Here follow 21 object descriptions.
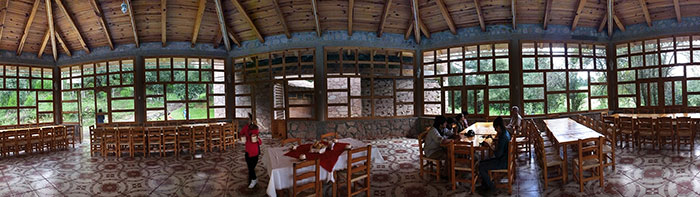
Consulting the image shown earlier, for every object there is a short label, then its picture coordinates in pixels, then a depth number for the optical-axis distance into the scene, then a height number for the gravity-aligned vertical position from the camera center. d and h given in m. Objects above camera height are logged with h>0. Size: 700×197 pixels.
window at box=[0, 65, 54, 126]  11.17 +0.40
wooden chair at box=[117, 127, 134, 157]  8.09 -0.84
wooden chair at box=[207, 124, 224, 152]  8.61 -0.90
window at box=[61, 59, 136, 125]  11.14 +0.45
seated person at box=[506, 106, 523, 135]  7.13 -0.60
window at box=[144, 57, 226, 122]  11.09 +0.46
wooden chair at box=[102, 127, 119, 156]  8.18 -0.86
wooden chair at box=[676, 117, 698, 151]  6.93 -0.78
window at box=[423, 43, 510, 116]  10.29 +0.52
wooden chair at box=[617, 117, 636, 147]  7.31 -0.77
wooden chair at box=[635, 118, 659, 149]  7.15 -0.82
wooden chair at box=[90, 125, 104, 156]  8.43 -0.83
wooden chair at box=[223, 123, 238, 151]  9.01 -0.93
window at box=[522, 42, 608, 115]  10.24 +0.51
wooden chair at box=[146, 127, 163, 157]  8.12 -0.82
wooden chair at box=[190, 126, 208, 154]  8.41 -0.87
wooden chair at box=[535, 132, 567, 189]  4.68 -0.99
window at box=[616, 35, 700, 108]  9.95 +0.63
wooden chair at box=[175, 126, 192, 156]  8.35 -0.85
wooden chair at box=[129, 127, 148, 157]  8.05 -0.85
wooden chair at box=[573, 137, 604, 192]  4.45 -0.97
